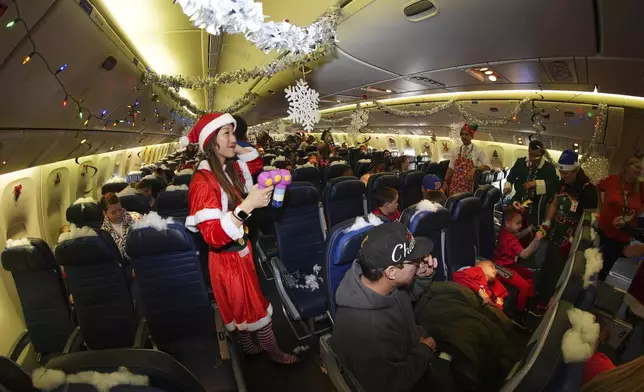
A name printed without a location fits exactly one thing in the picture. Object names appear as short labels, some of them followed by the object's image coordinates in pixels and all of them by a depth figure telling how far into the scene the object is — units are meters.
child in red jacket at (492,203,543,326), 3.49
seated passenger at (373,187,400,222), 3.61
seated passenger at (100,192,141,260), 3.77
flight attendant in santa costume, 2.28
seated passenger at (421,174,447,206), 4.09
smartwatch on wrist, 2.26
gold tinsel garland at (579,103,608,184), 6.11
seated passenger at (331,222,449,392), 1.81
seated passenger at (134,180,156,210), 5.48
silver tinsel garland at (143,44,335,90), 4.43
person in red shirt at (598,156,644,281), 3.76
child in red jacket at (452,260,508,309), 2.80
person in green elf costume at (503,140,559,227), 5.00
